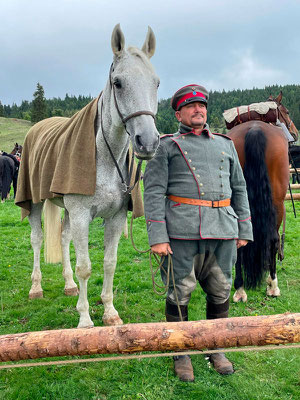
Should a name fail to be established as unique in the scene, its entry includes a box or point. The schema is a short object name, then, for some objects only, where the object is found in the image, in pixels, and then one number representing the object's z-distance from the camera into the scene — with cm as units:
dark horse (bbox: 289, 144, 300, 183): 1291
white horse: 237
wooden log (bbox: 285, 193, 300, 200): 533
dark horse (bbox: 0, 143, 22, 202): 1348
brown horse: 394
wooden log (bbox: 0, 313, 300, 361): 163
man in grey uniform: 249
